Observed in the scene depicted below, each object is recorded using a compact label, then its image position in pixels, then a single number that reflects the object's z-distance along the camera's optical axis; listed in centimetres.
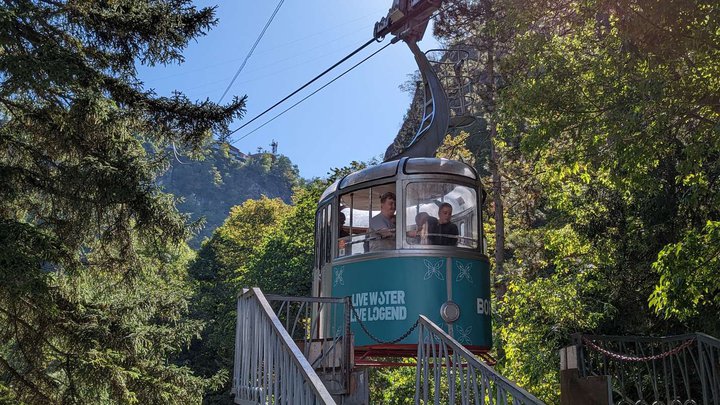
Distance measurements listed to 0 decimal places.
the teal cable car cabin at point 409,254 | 988
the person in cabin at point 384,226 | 1021
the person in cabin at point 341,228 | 1091
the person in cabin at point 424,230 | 1009
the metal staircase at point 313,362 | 607
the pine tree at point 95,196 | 1039
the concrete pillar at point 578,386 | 669
